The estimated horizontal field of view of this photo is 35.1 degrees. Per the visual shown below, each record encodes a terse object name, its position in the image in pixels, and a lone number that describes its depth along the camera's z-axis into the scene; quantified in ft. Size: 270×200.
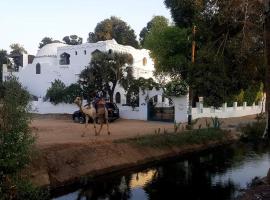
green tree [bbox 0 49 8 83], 193.75
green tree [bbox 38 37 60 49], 293.53
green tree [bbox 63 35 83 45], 285.95
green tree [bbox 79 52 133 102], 118.83
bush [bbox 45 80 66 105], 131.23
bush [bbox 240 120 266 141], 92.36
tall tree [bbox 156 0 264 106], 48.88
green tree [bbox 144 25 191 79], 119.43
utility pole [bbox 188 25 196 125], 89.05
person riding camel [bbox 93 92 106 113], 77.15
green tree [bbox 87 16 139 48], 229.08
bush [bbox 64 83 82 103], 125.18
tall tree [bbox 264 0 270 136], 39.86
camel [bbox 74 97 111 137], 76.84
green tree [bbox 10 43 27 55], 263.70
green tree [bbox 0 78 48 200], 35.19
